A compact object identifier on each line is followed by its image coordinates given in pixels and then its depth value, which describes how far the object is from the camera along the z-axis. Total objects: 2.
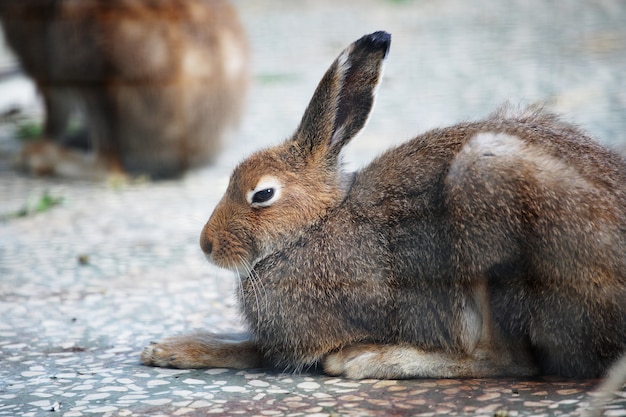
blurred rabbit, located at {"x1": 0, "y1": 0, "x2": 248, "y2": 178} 10.39
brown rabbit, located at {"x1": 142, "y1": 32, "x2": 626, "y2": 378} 4.79
